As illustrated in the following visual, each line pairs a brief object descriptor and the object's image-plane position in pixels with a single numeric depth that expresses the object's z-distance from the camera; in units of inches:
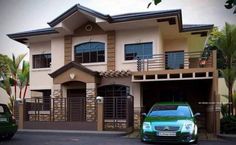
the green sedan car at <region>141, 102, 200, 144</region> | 330.3
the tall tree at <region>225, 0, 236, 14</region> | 97.6
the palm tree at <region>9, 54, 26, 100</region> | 832.3
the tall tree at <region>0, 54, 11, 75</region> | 823.6
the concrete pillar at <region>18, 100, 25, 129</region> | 539.3
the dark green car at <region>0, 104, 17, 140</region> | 356.4
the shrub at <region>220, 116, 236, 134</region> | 444.9
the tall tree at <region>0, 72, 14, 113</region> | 826.5
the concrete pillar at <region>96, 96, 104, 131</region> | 470.8
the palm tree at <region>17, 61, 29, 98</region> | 856.4
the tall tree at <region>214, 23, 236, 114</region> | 481.8
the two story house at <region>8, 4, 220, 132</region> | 509.5
